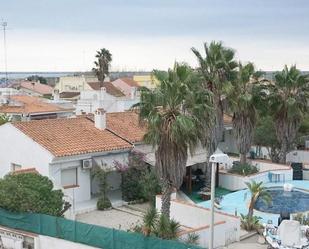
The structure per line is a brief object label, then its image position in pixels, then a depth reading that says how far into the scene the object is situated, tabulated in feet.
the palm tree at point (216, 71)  130.00
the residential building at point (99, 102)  231.09
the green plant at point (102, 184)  114.93
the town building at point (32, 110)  203.82
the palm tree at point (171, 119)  85.97
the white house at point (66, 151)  112.88
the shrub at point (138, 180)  116.26
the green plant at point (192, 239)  81.63
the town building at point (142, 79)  537.32
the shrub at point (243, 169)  140.46
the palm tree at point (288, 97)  151.41
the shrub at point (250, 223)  95.45
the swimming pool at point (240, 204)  110.52
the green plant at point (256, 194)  99.40
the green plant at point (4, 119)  164.96
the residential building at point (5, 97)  248.03
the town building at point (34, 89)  449.15
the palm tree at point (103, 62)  400.06
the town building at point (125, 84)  434.26
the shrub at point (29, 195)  88.94
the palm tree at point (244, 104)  137.90
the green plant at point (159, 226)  80.64
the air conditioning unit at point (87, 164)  116.16
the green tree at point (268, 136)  164.76
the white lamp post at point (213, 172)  60.03
